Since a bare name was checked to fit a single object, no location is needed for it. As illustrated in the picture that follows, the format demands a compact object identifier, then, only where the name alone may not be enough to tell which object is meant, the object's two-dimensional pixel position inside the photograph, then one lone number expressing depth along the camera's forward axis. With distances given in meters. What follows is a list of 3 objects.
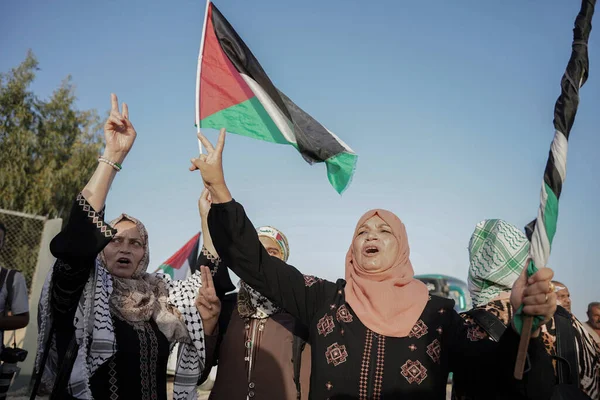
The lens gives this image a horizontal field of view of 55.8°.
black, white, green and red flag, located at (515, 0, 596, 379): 2.00
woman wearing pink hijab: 2.54
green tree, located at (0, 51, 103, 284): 17.80
